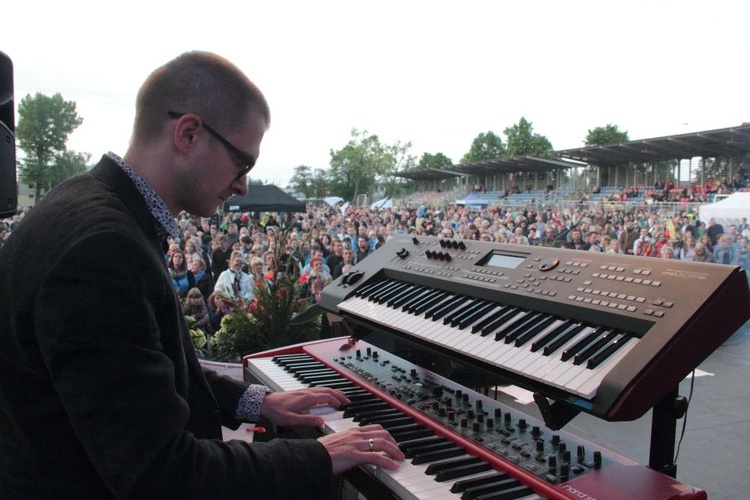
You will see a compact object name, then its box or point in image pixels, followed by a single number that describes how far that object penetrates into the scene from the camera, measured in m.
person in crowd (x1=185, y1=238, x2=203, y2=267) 7.91
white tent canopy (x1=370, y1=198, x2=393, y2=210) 36.94
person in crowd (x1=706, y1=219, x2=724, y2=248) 10.70
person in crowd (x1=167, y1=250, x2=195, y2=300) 7.03
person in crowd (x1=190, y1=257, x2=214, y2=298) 7.29
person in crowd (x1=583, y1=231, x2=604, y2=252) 11.25
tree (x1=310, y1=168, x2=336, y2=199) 59.08
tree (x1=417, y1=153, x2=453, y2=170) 84.14
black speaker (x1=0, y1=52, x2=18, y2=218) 1.81
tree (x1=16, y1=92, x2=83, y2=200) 33.59
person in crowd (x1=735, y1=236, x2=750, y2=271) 8.30
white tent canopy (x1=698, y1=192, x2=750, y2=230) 12.98
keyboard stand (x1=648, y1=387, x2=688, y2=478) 1.44
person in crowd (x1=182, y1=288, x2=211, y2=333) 5.98
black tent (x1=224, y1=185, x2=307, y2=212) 13.39
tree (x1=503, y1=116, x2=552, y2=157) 65.25
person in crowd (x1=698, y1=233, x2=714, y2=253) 9.48
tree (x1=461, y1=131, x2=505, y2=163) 74.57
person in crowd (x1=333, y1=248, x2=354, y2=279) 8.98
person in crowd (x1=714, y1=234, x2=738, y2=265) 8.85
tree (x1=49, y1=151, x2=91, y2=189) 33.62
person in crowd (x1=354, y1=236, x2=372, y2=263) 10.31
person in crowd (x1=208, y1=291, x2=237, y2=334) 5.78
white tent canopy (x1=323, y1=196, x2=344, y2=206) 37.30
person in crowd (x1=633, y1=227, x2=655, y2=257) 9.57
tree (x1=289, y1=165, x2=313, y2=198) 65.02
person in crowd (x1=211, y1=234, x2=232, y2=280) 8.90
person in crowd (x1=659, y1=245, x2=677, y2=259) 8.34
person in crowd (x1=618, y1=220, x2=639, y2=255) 11.49
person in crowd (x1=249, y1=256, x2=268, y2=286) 6.38
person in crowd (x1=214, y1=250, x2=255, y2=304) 6.37
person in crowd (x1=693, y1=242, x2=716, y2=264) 8.47
